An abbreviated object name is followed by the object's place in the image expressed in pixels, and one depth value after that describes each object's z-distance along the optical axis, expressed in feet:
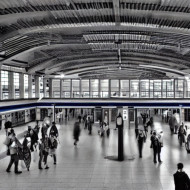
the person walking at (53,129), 53.88
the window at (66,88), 126.93
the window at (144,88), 131.54
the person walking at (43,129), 51.62
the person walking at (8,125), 66.60
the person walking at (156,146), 38.09
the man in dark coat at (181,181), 21.06
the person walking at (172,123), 68.54
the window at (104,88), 131.64
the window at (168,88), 130.00
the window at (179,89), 126.00
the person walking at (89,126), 66.45
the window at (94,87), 130.62
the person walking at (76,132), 52.34
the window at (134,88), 130.93
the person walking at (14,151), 32.83
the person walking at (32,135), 44.77
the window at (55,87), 125.39
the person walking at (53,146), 36.35
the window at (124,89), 130.62
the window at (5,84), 78.12
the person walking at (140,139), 41.24
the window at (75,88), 128.57
